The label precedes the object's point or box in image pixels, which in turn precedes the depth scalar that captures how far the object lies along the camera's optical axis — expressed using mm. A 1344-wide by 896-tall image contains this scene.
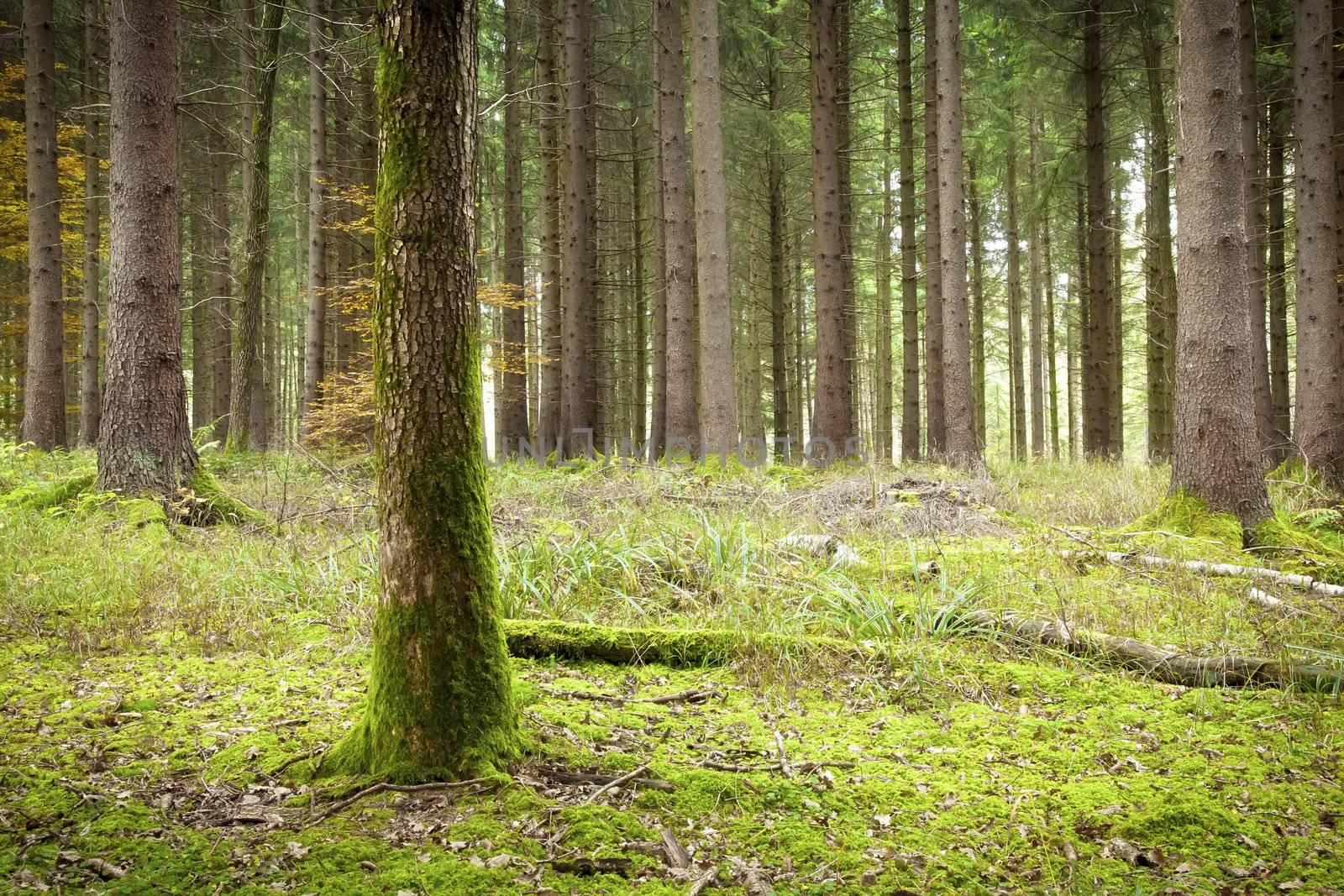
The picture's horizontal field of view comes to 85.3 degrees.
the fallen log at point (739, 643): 3725
